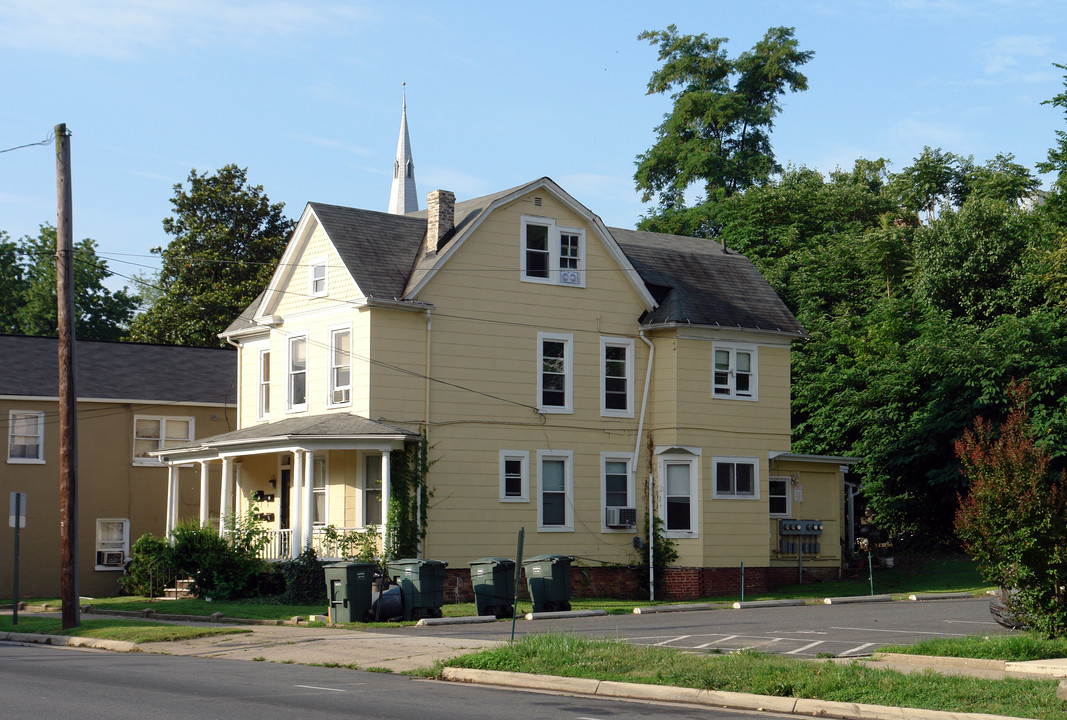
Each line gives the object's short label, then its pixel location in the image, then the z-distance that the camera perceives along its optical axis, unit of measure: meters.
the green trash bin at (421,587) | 24.39
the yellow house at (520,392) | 29.70
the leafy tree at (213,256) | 53.34
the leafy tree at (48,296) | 63.78
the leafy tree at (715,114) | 57.75
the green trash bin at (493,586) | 24.64
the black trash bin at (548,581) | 25.25
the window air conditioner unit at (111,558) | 37.25
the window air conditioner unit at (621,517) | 31.83
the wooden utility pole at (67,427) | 23.38
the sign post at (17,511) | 25.97
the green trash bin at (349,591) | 23.81
